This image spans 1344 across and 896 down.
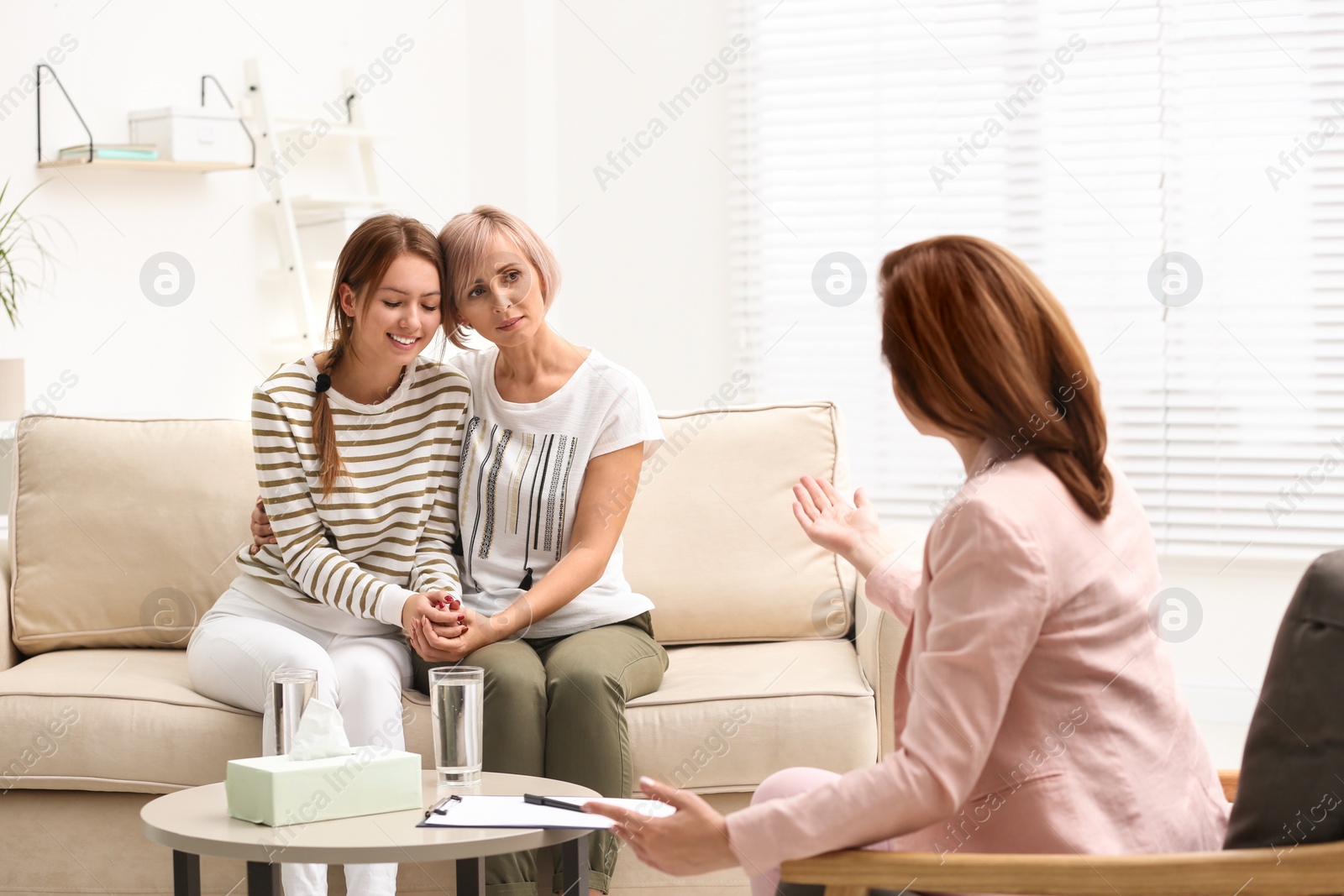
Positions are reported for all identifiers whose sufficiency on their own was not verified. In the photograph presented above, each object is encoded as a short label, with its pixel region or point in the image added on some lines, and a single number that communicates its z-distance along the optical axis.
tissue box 5.14
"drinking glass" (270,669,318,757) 5.28
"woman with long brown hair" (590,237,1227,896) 4.71
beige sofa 5.86
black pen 5.16
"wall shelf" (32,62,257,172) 6.93
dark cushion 4.71
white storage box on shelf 7.11
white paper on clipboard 5.08
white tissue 5.22
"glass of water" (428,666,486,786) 5.24
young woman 5.93
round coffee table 5.04
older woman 5.96
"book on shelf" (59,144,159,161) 6.93
